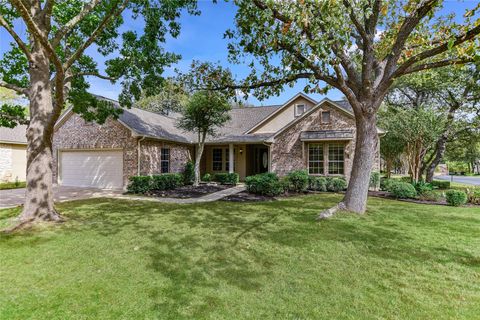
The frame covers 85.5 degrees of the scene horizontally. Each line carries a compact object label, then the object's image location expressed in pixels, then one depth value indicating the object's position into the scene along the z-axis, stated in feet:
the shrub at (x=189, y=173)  57.77
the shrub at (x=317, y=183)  47.73
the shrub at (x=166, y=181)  46.33
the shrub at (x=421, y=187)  39.30
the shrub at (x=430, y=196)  37.58
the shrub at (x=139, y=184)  43.86
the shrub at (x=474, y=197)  35.67
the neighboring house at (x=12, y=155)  59.31
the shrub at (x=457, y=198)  33.65
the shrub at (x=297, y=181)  45.35
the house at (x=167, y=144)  49.08
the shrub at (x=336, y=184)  47.26
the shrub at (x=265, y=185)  41.57
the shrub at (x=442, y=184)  55.96
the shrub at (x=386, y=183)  42.17
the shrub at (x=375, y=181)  47.06
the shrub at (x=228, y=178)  56.90
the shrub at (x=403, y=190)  38.73
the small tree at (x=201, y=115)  47.52
